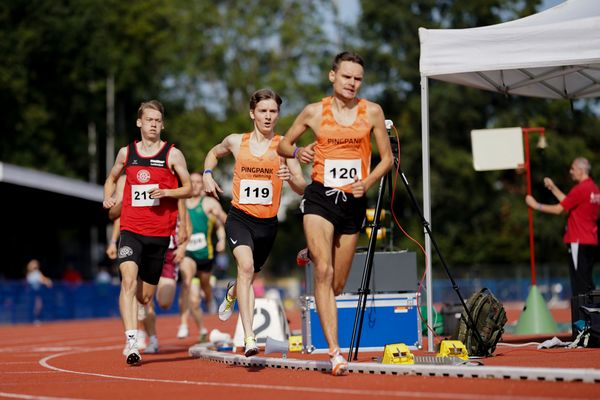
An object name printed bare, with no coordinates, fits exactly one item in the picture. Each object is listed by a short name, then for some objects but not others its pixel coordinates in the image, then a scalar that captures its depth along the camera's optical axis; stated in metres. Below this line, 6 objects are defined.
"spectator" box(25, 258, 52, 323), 31.53
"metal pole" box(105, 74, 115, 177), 56.69
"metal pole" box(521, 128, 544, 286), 15.43
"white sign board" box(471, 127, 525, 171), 15.58
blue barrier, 30.56
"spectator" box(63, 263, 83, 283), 39.25
